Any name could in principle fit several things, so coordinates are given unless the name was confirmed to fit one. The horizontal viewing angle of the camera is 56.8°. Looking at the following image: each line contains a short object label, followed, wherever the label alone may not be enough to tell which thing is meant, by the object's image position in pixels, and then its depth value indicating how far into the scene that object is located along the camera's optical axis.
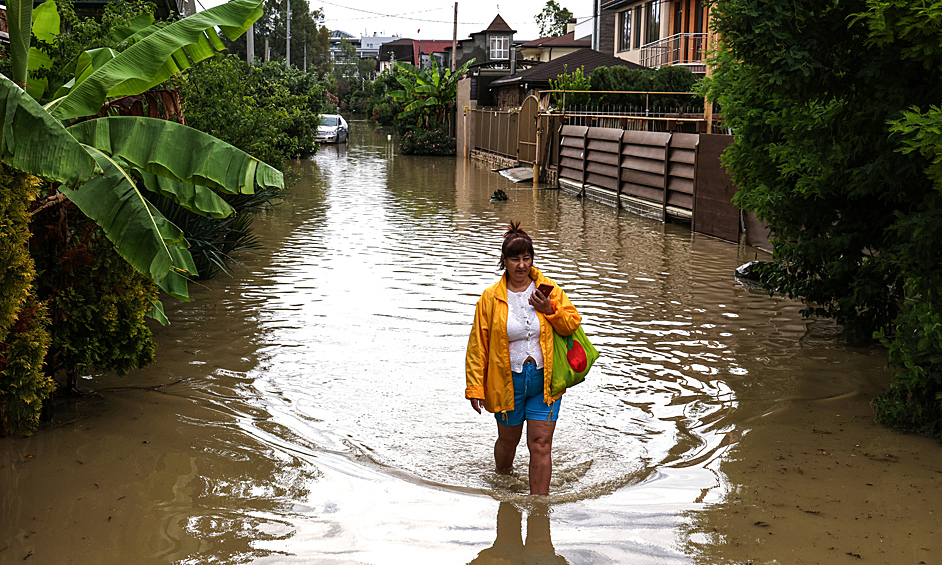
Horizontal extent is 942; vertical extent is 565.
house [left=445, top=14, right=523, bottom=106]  71.62
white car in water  44.19
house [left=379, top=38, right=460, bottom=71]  142.12
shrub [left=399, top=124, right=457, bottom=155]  42.72
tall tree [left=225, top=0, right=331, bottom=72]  86.25
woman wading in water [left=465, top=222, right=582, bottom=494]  5.02
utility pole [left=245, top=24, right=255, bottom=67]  31.51
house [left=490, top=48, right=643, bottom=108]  33.47
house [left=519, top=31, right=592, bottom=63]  60.44
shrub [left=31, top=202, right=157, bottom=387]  6.07
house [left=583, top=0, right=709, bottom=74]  36.25
